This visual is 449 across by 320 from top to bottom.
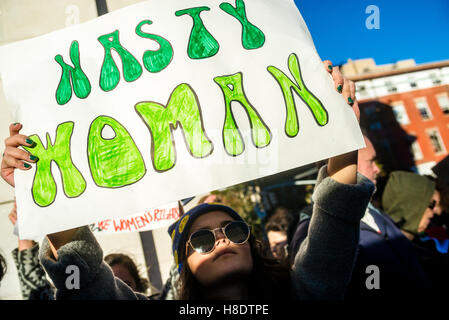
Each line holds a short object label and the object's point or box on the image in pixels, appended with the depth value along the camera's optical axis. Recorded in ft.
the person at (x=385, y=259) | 3.91
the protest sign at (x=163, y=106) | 2.72
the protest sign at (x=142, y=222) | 7.42
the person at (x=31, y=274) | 4.16
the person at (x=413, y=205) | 7.36
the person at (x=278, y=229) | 9.43
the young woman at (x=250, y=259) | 2.96
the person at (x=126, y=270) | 5.70
